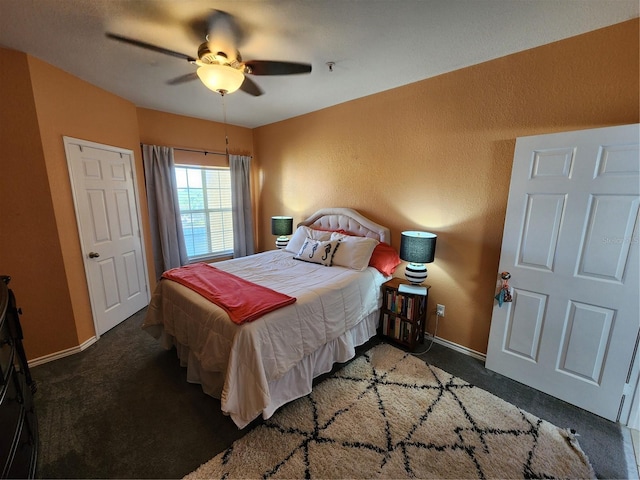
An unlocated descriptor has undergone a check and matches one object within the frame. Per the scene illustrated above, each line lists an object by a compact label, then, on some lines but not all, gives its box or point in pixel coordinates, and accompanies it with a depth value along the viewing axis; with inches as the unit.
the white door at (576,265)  65.6
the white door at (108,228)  102.0
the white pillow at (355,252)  105.4
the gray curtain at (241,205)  168.6
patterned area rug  57.6
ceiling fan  66.2
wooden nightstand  98.4
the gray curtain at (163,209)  137.9
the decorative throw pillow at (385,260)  107.2
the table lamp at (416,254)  93.7
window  157.8
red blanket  68.2
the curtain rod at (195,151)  148.0
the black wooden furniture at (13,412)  42.7
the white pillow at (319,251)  112.3
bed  63.7
